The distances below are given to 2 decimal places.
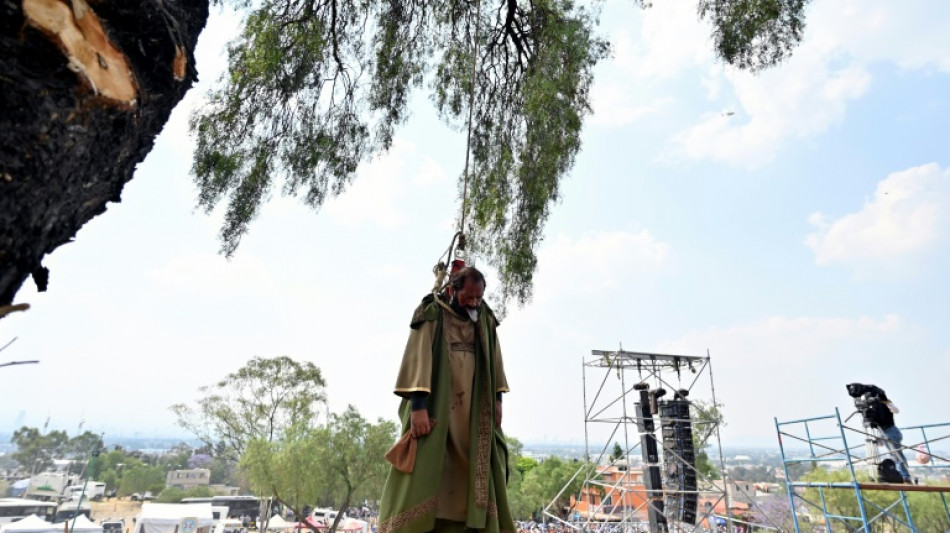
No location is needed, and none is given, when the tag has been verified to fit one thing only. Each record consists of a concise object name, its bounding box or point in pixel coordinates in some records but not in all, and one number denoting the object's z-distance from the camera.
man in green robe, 2.00
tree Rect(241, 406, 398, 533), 15.20
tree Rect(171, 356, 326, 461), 17.08
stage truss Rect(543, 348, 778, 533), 9.88
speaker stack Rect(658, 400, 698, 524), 10.16
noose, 2.63
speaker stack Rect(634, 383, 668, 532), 10.32
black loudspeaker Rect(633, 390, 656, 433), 10.64
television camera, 6.07
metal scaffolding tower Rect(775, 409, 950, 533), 5.54
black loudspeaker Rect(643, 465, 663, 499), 10.30
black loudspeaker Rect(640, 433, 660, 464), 10.35
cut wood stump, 1.10
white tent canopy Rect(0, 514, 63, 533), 14.05
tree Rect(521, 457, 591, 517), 25.77
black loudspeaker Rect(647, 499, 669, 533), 10.15
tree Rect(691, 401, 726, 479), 19.47
